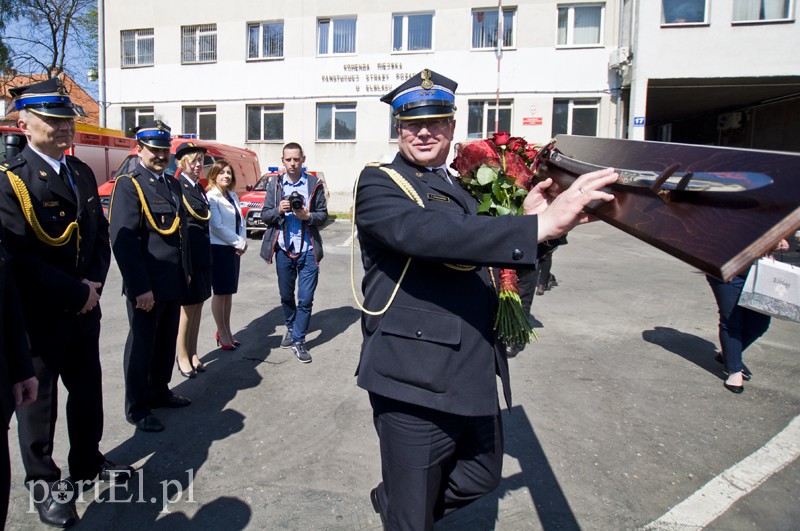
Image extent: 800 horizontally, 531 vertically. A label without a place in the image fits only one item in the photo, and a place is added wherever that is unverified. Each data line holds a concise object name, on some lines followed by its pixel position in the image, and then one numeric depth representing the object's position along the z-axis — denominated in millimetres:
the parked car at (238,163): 14055
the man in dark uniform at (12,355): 2061
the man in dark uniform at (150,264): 3793
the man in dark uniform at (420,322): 2012
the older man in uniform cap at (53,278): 2768
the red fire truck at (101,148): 16609
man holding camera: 5624
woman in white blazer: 5570
